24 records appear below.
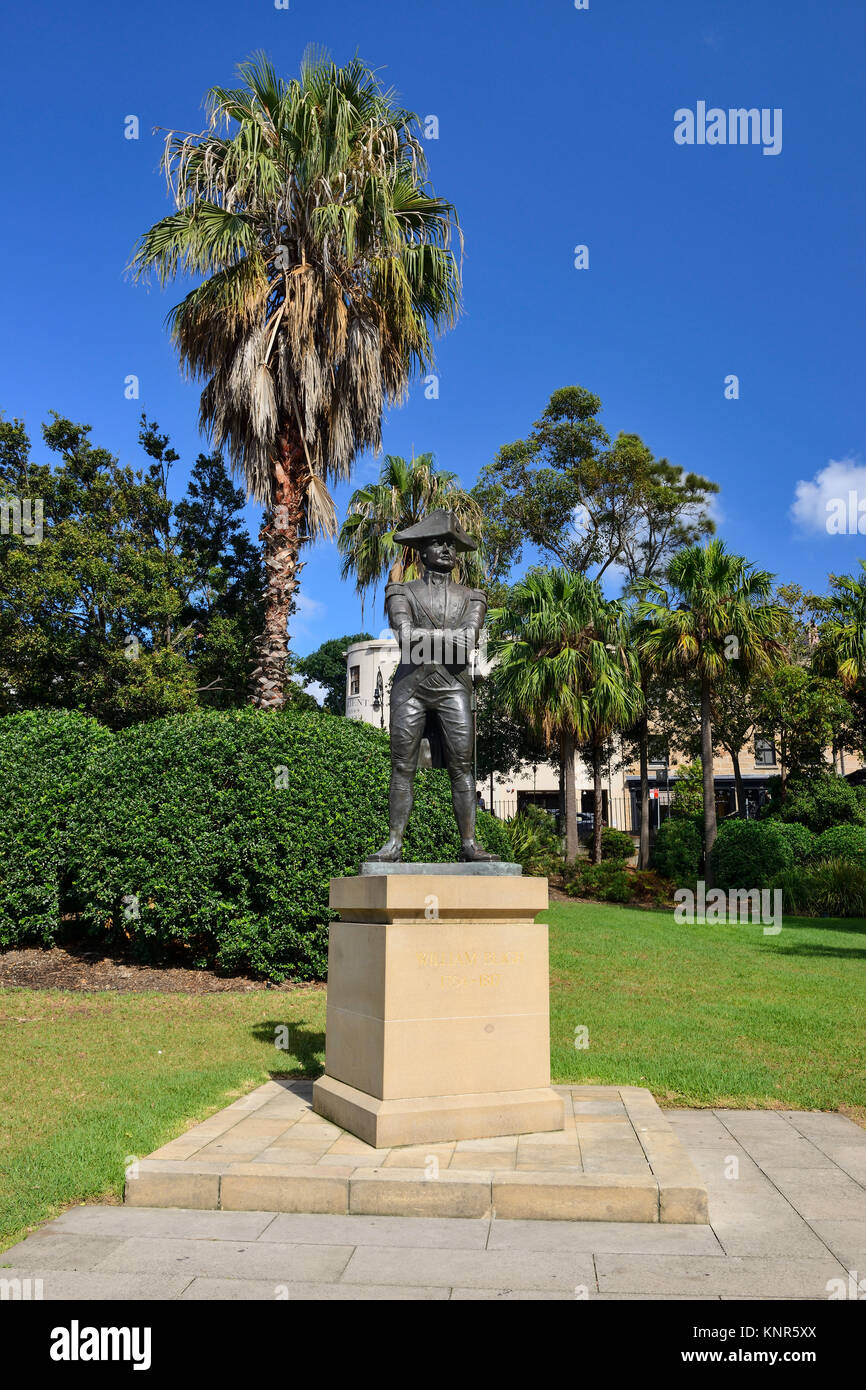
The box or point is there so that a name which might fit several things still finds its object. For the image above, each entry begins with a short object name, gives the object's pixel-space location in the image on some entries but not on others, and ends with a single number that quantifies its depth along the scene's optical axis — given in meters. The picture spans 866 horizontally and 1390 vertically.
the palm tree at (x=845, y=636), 21.88
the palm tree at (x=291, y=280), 13.23
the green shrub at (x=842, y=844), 21.81
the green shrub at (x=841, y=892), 20.62
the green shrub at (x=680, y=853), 23.78
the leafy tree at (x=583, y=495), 28.94
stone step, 4.29
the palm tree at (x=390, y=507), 21.09
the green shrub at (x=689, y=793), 33.50
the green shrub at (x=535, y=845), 20.47
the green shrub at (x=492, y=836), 12.20
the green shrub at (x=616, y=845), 27.25
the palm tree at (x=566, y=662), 21.98
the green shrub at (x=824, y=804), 24.95
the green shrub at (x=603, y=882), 21.05
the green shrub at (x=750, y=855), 21.31
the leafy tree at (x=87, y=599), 14.72
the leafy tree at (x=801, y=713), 26.41
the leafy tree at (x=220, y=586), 16.89
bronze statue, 6.14
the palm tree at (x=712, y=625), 22.11
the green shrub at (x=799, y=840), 22.59
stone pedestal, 5.21
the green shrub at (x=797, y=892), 20.83
